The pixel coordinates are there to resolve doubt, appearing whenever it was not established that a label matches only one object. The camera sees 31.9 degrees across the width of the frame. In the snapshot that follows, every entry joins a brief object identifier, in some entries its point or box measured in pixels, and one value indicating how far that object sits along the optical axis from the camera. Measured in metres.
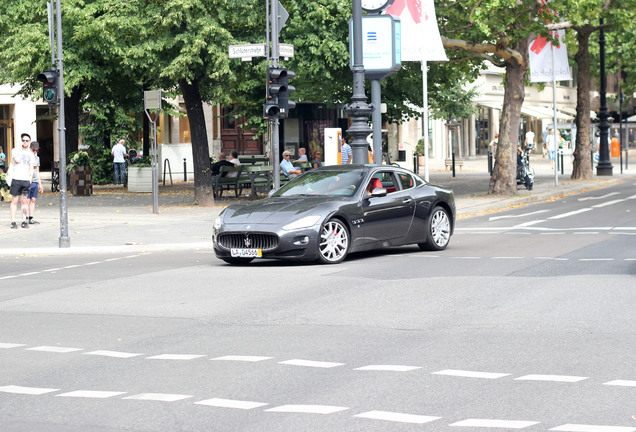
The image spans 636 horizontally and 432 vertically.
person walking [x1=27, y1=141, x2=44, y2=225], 22.70
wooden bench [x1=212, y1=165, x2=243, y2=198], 32.16
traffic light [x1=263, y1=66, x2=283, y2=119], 21.95
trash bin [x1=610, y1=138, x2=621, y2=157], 64.69
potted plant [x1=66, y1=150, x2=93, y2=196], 34.50
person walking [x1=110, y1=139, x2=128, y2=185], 41.34
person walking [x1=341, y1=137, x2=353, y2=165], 34.81
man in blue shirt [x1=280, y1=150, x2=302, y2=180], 30.66
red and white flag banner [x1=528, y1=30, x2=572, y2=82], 33.84
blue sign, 23.66
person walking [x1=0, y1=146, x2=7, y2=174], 45.78
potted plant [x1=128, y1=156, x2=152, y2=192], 36.50
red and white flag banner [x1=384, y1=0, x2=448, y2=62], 26.12
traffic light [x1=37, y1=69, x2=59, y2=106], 18.59
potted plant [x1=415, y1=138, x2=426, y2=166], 58.06
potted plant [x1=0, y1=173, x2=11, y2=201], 31.73
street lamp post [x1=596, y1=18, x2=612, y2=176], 42.12
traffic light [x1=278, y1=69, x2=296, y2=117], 22.23
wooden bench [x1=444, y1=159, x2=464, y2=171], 52.51
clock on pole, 23.78
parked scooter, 33.22
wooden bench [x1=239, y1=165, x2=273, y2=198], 31.23
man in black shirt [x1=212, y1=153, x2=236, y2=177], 33.19
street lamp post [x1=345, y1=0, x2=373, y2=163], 22.25
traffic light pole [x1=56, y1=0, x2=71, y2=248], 18.66
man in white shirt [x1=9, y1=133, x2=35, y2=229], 22.12
